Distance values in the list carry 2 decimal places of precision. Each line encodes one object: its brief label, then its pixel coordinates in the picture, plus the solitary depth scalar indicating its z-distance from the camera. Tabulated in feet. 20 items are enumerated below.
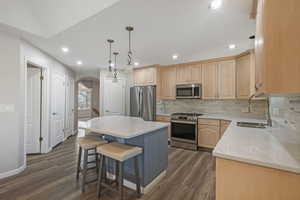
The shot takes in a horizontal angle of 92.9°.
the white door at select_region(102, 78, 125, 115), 16.11
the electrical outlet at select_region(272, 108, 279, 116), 6.86
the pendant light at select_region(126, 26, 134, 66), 7.83
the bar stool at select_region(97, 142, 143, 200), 5.60
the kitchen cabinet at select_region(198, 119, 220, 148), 11.50
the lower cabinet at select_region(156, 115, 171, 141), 13.73
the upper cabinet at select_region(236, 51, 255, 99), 9.45
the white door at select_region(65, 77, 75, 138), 15.97
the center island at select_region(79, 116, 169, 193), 6.49
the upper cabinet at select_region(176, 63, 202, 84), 13.12
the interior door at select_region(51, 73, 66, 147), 12.75
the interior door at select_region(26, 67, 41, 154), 11.30
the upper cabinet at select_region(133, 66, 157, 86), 14.87
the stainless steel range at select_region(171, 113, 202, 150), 12.18
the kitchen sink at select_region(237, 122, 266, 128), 7.16
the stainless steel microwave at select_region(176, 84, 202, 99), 12.82
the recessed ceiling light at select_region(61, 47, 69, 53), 10.69
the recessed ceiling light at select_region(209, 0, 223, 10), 5.83
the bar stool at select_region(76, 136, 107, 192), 6.81
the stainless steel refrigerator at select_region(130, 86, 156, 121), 14.46
